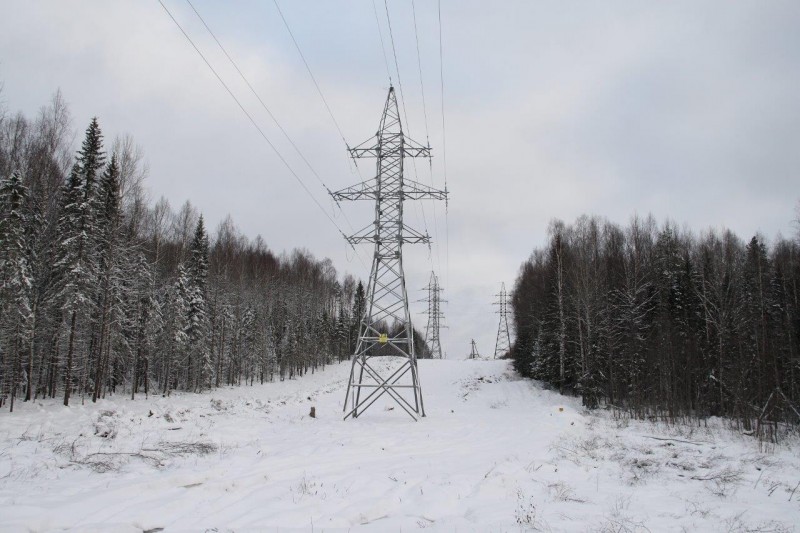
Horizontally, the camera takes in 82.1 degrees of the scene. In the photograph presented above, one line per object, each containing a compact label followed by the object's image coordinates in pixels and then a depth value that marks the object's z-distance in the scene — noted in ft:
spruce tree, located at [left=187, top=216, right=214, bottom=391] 118.42
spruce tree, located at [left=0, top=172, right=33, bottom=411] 67.26
